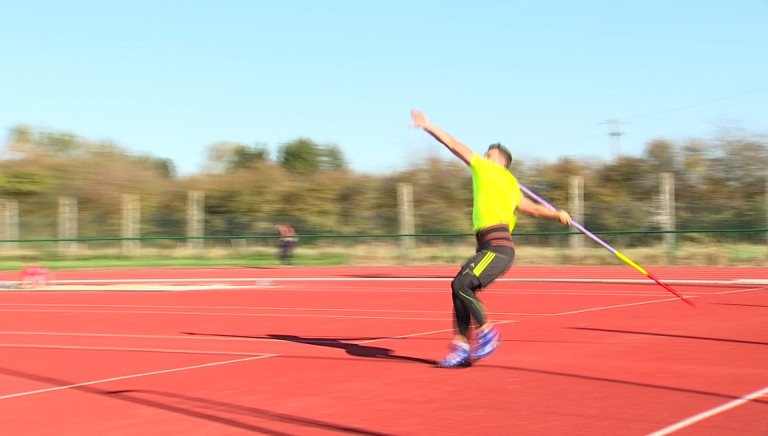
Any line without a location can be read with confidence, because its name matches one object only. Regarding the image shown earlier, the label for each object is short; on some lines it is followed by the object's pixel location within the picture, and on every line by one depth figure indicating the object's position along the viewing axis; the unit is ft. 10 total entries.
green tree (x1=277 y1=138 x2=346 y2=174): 208.23
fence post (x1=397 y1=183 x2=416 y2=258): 111.86
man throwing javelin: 25.63
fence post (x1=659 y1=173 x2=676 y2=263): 97.35
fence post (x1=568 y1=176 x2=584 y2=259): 107.86
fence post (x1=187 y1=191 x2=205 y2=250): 127.21
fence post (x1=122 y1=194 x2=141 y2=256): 127.85
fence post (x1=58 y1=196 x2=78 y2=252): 131.34
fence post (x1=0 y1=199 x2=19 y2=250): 134.00
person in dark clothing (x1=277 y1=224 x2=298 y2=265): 110.22
